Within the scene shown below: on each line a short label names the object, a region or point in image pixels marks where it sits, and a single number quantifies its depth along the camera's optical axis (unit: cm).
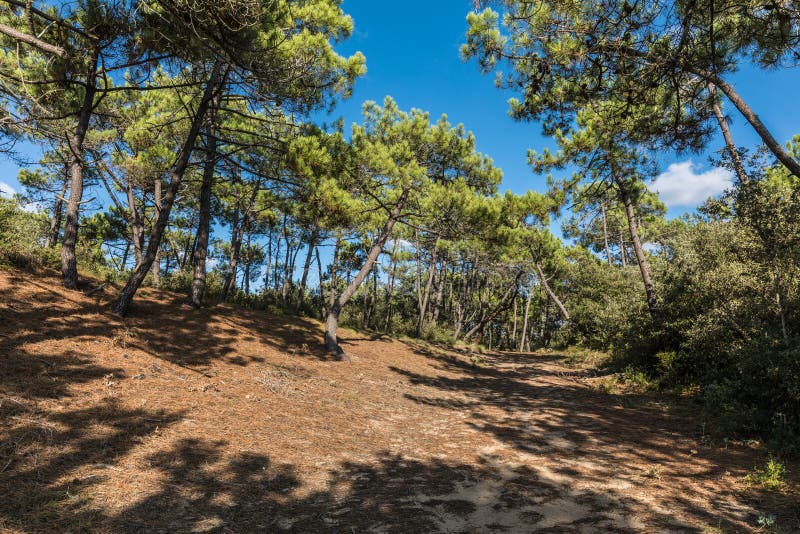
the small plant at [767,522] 300
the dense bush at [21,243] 785
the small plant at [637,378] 942
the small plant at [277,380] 679
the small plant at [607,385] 971
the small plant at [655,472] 423
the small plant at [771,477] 383
